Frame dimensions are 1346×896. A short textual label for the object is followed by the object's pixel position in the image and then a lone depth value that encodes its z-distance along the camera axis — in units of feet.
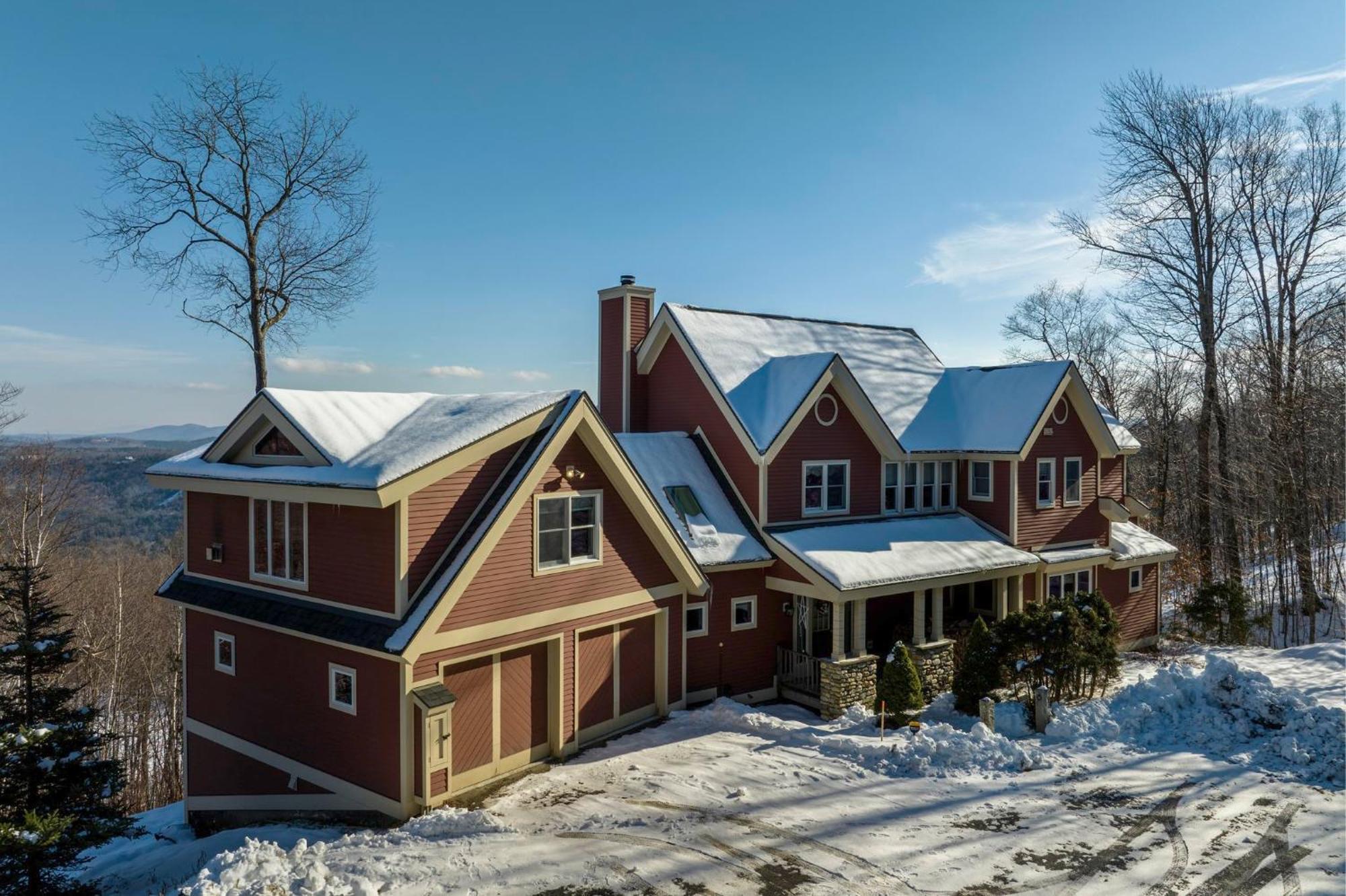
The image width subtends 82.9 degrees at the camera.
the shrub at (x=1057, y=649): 50.55
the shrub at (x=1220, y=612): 74.49
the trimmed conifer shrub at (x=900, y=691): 48.93
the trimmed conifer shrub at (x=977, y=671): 50.47
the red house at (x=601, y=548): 38.19
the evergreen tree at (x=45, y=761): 36.01
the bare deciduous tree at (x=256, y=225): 71.67
